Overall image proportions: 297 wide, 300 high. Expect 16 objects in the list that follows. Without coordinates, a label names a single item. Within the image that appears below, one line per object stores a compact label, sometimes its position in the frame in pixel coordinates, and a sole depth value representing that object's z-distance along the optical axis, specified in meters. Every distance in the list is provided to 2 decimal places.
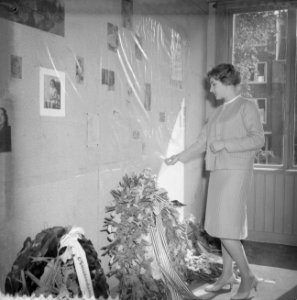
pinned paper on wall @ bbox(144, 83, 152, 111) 2.45
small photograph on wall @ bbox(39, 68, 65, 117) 1.63
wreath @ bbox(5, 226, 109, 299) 1.42
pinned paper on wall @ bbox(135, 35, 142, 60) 2.33
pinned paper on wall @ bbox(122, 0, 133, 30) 2.20
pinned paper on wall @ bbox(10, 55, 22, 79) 1.47
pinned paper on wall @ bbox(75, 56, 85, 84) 1.84
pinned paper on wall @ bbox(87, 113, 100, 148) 1.94
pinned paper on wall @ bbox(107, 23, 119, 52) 2.07
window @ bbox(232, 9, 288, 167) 2.91
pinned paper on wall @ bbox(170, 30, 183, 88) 2.83
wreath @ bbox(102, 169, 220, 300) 1.95
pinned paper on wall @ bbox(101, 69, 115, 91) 2.04
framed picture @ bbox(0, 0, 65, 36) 1.46
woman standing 2.19
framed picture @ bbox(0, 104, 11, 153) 1.43
